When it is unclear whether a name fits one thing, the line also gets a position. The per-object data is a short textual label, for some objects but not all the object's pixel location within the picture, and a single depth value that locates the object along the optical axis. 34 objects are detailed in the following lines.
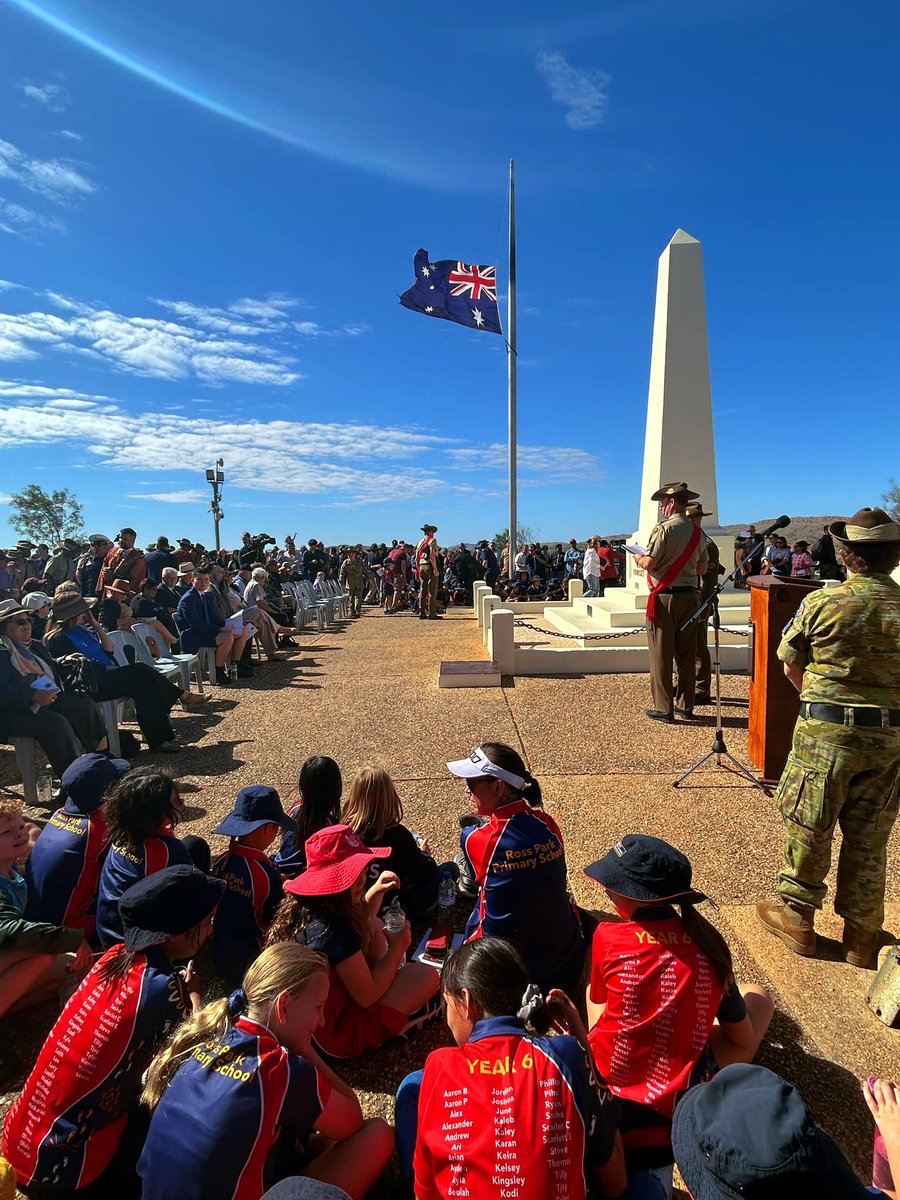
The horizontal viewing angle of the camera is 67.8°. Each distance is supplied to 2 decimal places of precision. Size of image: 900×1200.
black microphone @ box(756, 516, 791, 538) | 4.83
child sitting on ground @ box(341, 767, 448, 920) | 2.96
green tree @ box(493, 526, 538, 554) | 31.75
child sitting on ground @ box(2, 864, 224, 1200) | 1.70
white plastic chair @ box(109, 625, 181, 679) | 6.84
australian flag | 15.97
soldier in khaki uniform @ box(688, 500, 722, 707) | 6.67
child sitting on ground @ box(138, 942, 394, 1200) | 1.43
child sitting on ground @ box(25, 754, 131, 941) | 2.82
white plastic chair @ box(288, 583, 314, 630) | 14.78
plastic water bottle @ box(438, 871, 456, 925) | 3.29
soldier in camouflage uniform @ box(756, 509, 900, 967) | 2.62
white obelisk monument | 10.95
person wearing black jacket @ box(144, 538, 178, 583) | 10.67
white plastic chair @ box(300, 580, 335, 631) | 15.34
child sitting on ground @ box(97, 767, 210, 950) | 2.55
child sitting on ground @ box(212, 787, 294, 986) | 2.71
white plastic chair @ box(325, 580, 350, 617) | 17.00
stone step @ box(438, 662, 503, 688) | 8.12
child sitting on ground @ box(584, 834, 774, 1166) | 1.80
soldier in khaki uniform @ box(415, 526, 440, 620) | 14.84
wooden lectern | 4.32
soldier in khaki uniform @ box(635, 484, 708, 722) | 6.24
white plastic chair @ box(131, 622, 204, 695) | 7.65
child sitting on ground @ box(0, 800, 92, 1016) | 2.52
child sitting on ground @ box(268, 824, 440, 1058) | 2.21
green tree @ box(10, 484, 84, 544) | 43.81
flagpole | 17.42
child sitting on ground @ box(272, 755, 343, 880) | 3.09
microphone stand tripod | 4.71
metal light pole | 22.64
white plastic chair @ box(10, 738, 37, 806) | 4.95
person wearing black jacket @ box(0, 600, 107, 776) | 4.94
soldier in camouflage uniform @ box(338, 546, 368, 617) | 18.17
